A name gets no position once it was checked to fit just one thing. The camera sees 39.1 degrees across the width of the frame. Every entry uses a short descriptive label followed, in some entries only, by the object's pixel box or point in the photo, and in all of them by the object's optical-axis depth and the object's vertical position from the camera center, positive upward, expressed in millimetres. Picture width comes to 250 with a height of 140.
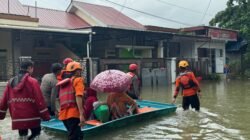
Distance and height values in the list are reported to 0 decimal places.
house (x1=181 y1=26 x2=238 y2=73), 32312 +2129
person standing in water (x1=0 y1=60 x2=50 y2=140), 6039 -561
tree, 33844 +4793
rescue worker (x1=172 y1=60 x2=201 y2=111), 9961 -580
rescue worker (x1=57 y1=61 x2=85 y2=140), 6137 -599
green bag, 8594 -1118
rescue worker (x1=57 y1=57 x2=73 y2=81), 8445 -193
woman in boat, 8391 -776
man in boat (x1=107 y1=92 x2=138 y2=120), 8922 -959
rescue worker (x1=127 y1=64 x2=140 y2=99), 10462 -573
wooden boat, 8070 -1390
